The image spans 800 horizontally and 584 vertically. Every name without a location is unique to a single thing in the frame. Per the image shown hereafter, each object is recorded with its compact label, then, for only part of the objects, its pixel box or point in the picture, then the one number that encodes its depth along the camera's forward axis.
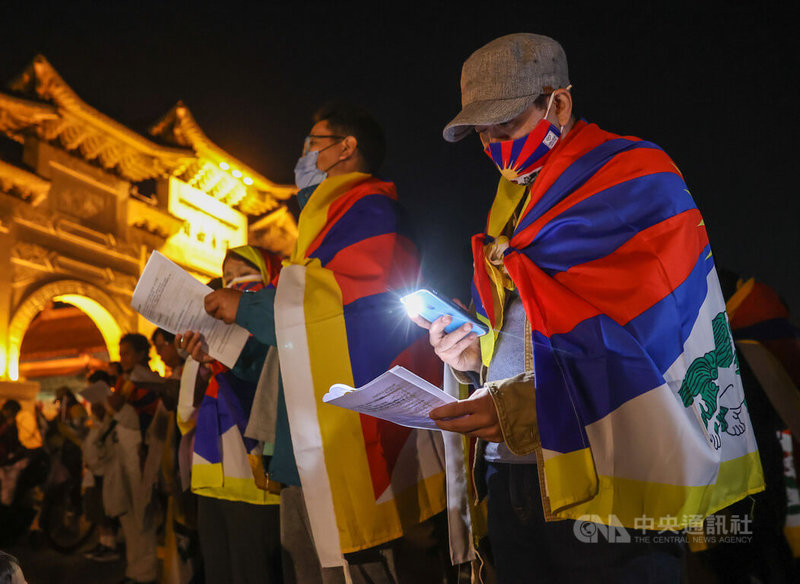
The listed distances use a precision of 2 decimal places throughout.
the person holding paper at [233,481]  2.59
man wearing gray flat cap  1.27
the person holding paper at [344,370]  2.01
